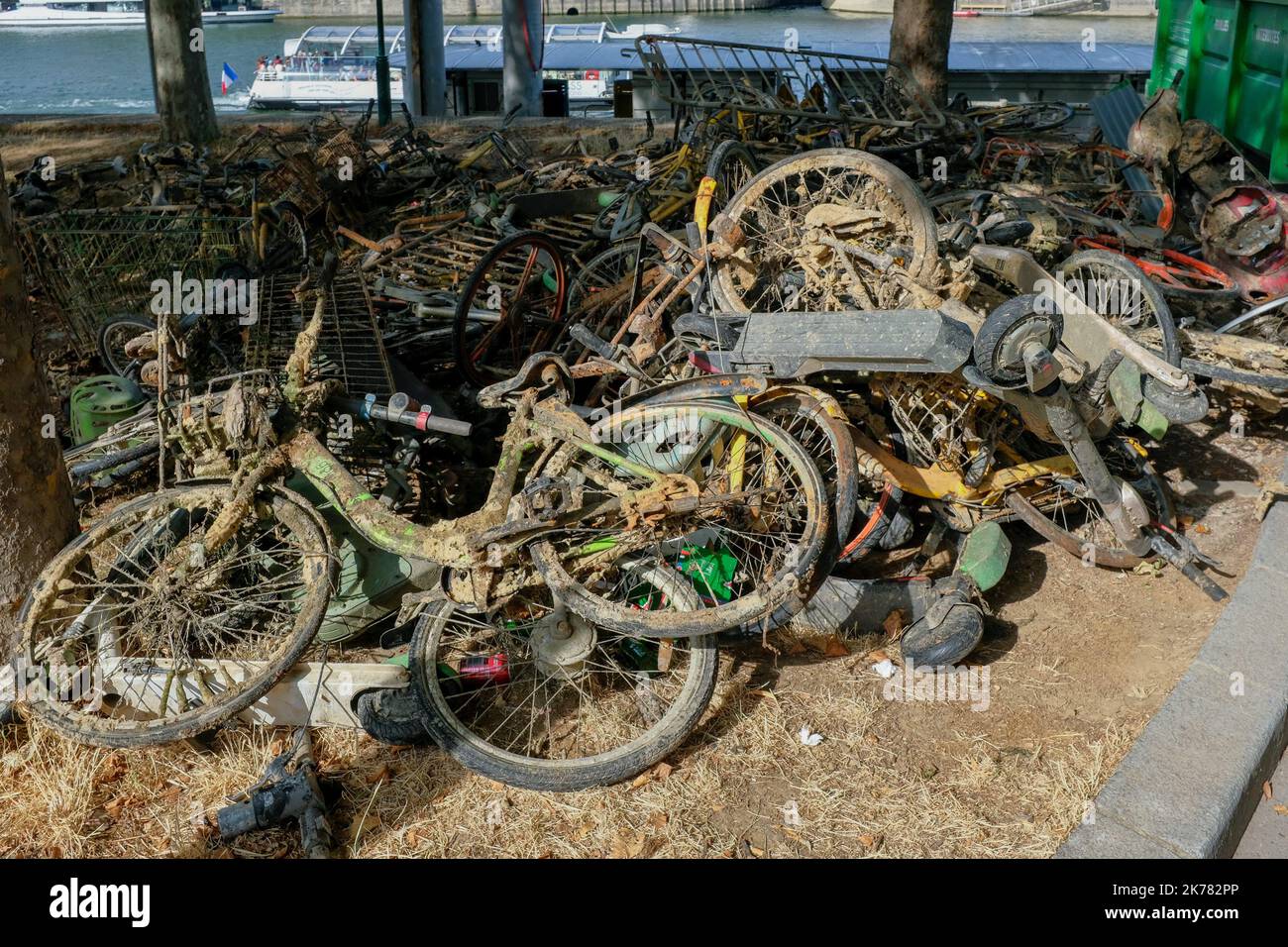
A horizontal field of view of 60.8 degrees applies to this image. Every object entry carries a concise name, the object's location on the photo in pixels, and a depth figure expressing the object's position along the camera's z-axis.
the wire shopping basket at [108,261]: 6.64
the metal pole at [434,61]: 15.34
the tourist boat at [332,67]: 23.78
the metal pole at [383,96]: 13.59
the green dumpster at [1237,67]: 8.20
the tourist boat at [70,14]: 46.19
